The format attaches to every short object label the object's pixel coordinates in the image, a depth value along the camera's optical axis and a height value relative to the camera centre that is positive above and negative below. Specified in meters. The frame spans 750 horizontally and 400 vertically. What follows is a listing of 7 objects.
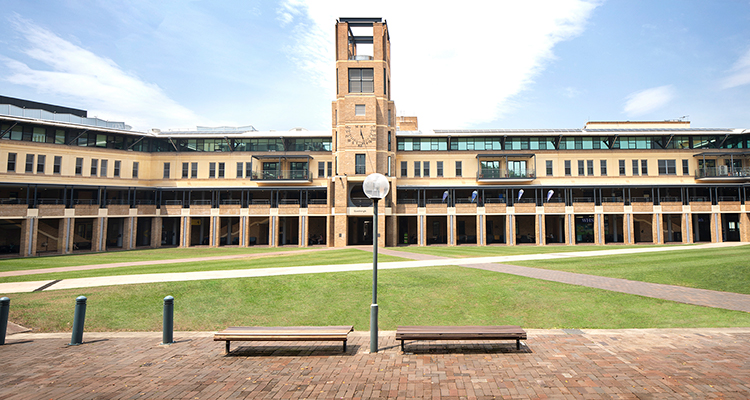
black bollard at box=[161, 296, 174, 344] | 8.98 -2.66
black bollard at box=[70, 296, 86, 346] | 9.03 -2.60
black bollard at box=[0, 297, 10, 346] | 9.18 -2.51
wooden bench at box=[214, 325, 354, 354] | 7.82 -2.54
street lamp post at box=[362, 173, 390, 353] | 8.12 +0.53
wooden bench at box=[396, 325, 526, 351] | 7.79 -2.48
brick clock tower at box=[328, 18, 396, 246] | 41.19 +10.65
